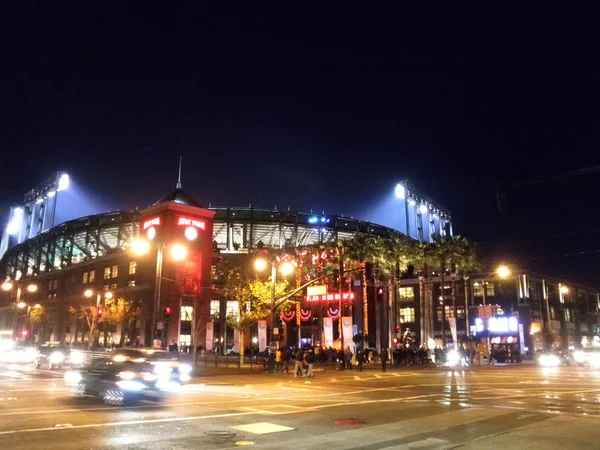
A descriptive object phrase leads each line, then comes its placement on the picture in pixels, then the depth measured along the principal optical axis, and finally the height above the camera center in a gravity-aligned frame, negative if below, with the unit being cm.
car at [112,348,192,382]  1811 -48
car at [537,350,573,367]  5256 -191
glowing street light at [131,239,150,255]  3520 +628
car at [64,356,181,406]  1661 -119
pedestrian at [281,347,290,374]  3619 -97
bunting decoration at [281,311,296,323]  5895 +296
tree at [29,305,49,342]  9069 +459
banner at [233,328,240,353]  6075 -12
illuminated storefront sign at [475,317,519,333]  6906 +201
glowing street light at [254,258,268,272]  3733 +548
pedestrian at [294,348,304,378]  3180 -109
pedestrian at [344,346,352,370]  4100 -120
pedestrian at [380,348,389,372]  3903 -125
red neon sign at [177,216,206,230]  8125 +1833
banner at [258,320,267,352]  4956 +72
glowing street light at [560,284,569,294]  8676 +816
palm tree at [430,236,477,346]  5881 +943
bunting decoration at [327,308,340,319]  6172 +325
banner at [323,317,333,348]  5088 +88
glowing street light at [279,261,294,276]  4897 +692
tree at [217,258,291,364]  4488 +384
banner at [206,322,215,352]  6544 +68
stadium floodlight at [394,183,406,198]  12901 +3603
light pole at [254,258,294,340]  3472 +455
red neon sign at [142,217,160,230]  8114 +1835
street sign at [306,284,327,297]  4023 +386
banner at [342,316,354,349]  4744 +82
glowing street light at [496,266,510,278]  4313 +553
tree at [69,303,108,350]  6248 +405
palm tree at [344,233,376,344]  5950 +1000
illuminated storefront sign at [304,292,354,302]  5950 +495
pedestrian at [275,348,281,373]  3634 -120
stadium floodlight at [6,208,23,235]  16375 +3760
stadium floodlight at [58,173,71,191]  14023 +4232
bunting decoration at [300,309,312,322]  6762 +344
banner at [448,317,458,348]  5305 +136
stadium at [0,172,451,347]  7781 +1617
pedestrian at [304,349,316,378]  3125 -107
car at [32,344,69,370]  3706 -93
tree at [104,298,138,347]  6994 +398
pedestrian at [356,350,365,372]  3952 -129
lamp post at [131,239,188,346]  3497 +425
